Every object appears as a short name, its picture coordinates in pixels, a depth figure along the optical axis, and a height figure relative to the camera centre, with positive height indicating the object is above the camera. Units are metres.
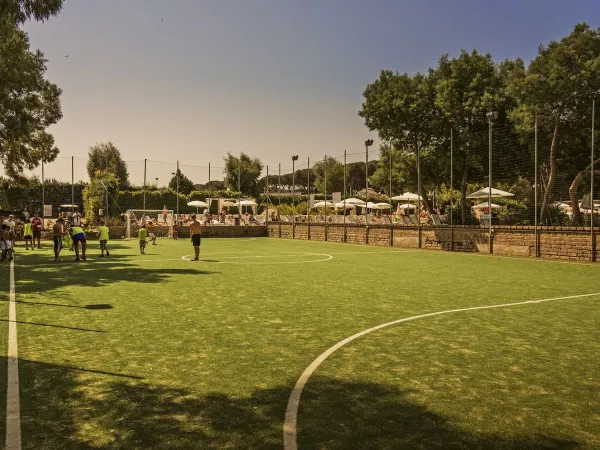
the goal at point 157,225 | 41.34 -0.69
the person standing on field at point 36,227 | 29.83 -0.62
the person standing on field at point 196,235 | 20.66 -0.73
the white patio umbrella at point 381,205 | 47.41 +1.04
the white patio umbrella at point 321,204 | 43.59 +1.00
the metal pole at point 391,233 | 30.39 -0.96
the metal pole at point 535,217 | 21.47 +0.00
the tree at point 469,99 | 30.94 +6.94
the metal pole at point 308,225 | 37.94 -0.61
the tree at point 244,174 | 72.88 +5.95
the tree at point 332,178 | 74.79 +5.54
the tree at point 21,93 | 21.89 +6.17
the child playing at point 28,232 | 28.59 -0.86
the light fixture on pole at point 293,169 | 39.50 +3.50
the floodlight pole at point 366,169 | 30.20 +2.76
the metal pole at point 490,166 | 23.48 +2.28
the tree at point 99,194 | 44.38 +1.86
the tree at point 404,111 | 33.72 +6.82
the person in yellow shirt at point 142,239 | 24.36 -1.06
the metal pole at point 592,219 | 19.02 -0.09
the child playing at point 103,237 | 22.73 -0.90
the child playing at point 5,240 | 20.89 -0.95
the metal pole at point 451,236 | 26.30 -0.95
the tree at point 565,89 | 24.44 +6.00
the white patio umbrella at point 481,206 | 41.29 +0.84
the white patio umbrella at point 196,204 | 52.55 +1.22
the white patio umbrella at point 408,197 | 41.13 +1.54
